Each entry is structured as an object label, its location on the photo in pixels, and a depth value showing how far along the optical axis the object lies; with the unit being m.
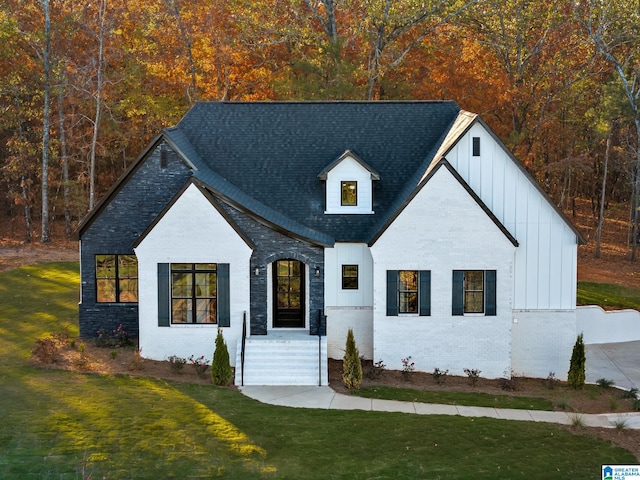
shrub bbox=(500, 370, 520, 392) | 21.36
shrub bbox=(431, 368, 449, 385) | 21.52
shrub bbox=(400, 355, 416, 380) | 21.98
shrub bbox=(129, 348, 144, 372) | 21.12
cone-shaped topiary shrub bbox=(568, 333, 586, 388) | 21.34
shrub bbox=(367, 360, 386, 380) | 21.55
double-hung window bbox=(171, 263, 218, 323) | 22.19
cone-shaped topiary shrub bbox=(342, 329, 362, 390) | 20.20
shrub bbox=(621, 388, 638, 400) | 20.17
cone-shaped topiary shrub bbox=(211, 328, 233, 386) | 20.34
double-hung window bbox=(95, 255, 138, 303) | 24.11
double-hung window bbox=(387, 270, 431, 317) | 22.16
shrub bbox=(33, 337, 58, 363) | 21.48
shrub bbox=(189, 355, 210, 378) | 21.12
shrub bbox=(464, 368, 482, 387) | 21.58
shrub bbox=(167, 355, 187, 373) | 21.19
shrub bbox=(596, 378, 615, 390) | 21.44
